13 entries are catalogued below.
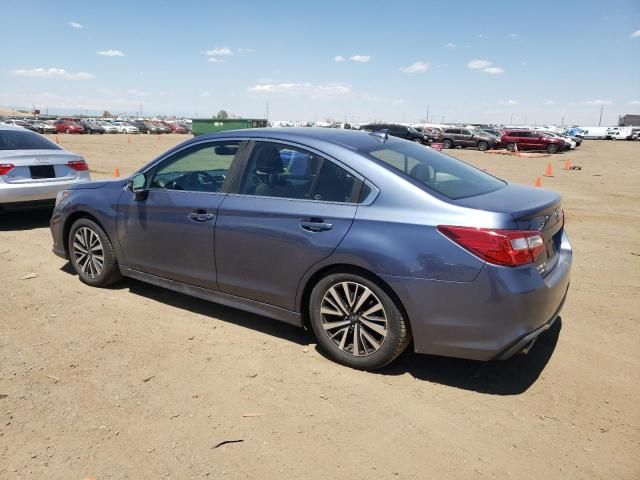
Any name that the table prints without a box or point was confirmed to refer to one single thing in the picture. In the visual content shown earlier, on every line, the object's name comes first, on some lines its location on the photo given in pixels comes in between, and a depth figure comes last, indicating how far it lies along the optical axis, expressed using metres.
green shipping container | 39.32
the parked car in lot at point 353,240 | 2.97
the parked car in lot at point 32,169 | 7.07
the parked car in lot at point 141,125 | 65.38
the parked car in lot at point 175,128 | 69.62
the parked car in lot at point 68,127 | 54.81
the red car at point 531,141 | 35.31
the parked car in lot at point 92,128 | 58.00
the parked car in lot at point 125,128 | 62.12
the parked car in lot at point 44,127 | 52.22
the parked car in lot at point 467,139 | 36.74
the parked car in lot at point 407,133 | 35.88
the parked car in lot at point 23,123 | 51.02
